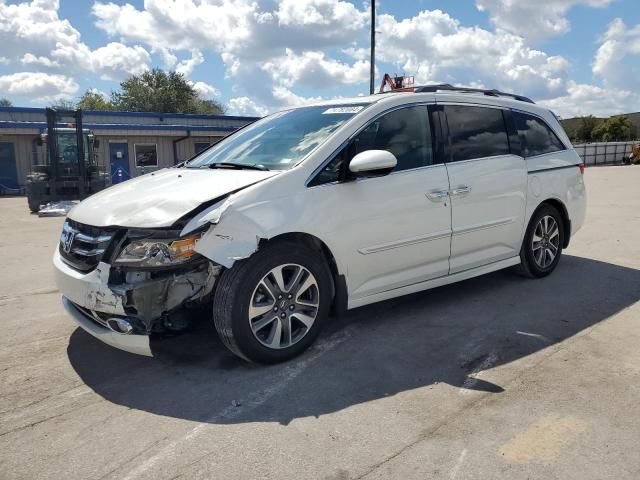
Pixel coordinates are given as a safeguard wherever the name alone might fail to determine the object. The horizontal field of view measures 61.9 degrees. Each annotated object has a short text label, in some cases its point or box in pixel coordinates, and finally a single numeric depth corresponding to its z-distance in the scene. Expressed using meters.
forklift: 16.70
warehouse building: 26.56
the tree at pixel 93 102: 57.93
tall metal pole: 21.19
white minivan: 3.28
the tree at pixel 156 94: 52.44
